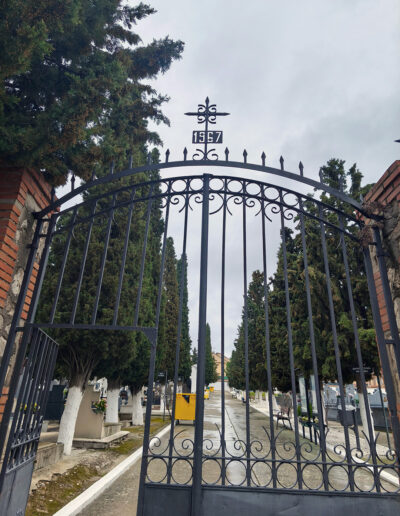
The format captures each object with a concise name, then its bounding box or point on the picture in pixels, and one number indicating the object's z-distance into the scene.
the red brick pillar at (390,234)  3.30
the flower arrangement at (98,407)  10.45
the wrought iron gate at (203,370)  2.81
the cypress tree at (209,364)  47.84
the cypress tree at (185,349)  25.92
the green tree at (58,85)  2.62
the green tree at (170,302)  21.98
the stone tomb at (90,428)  9.47
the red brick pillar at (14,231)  3.05
